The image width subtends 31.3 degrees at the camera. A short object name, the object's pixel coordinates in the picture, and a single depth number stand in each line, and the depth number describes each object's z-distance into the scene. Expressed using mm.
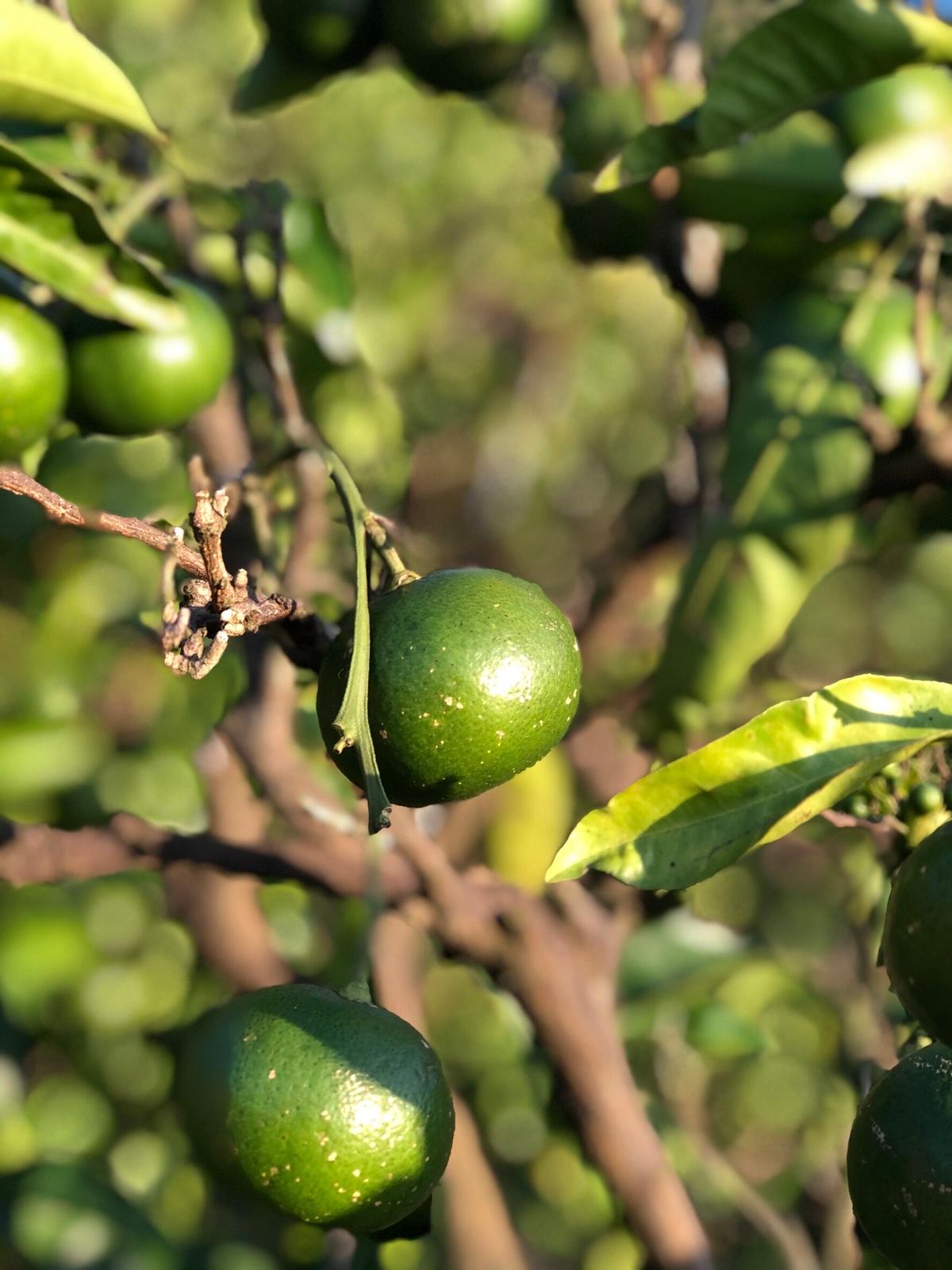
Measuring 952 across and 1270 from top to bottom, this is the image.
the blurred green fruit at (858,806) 360
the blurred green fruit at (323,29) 518
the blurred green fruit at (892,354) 505
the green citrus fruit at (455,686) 295
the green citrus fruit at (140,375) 411
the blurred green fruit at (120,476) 456
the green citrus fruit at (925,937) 271
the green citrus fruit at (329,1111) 306
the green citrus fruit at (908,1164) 290
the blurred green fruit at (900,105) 474
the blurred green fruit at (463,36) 503
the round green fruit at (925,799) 355
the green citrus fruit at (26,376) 380
